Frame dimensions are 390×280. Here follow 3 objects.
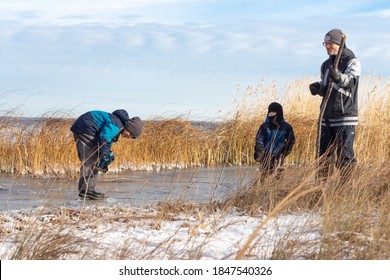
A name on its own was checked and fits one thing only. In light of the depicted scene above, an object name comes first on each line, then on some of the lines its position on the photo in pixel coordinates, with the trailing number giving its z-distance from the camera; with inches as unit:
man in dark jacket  617.9
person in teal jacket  682.8
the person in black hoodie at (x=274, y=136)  682.2
